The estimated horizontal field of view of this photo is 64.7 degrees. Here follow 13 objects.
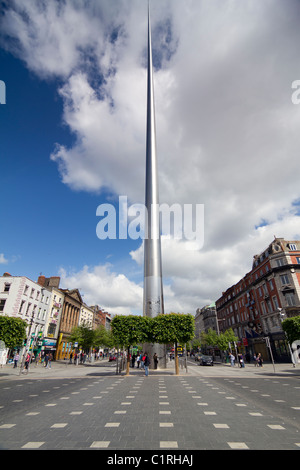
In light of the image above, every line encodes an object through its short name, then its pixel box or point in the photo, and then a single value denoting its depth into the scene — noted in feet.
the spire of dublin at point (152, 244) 111.65
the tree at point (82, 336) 145.38
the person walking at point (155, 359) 98.94
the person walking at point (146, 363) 74.59
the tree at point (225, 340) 166.54
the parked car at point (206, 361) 138.62
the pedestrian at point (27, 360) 85.96
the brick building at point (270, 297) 137.90
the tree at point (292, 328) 87.32
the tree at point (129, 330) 82.89
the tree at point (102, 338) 170.13
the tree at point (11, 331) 79.41
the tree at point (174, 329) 83.25
